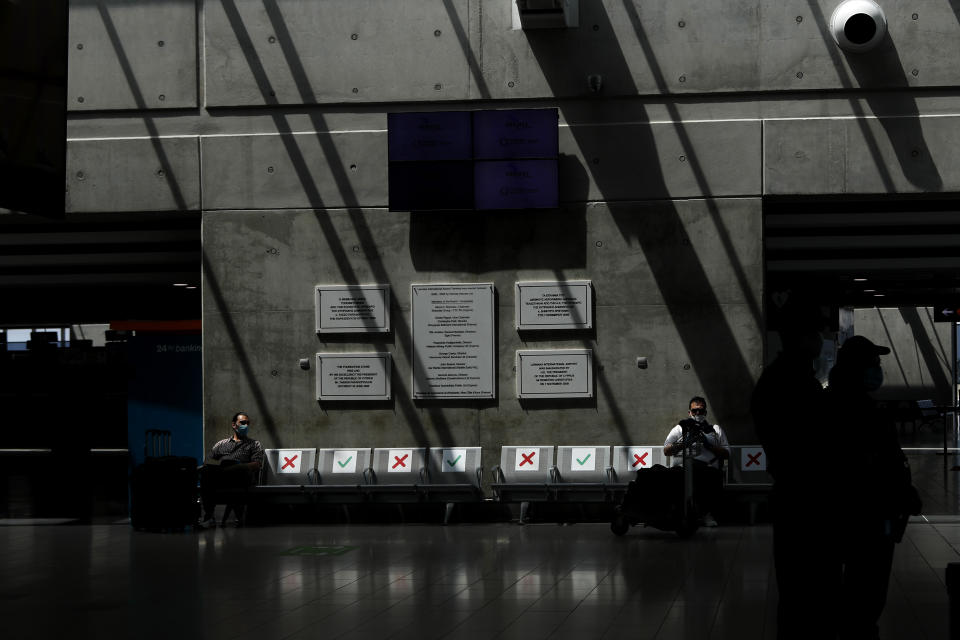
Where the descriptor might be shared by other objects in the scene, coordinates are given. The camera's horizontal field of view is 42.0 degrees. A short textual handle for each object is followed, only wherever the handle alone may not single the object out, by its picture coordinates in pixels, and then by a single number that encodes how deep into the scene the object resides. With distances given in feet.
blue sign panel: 57.72
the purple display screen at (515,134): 51.75
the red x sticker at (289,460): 52.90
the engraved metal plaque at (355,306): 53.11
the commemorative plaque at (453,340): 52.65
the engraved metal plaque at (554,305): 52.16
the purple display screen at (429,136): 52.34
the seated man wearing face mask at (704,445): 46.19
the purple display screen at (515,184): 51.49
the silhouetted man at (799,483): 18.70
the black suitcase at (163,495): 50.37
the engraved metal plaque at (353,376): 53.21
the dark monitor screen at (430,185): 52.08
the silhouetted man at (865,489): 19.60
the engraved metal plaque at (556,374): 52.26
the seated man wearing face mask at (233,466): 51.42
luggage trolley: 44.57
